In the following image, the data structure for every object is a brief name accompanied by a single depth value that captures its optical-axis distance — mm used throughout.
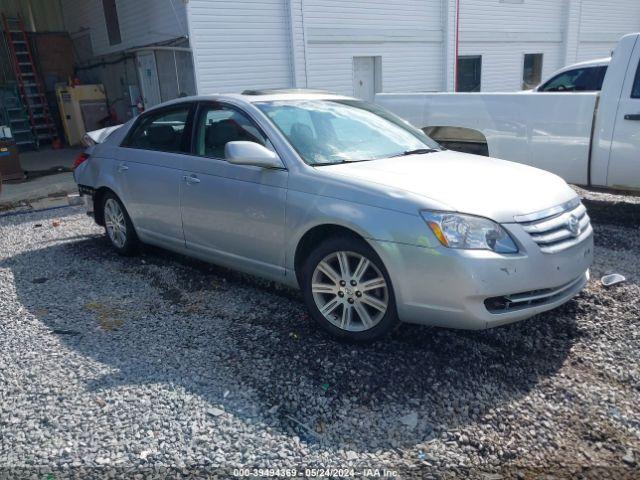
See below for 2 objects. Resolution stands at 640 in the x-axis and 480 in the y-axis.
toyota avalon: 3164
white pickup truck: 5785
